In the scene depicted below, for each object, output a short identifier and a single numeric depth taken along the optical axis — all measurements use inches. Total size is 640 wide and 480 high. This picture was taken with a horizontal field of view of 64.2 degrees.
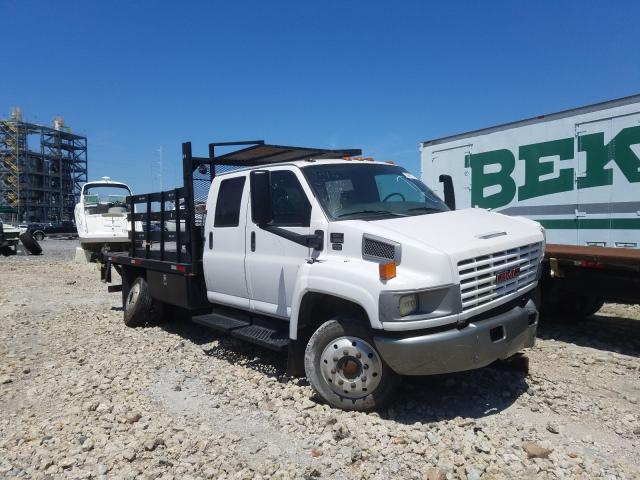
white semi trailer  235.8
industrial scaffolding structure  3203.7
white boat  596.1
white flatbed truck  143.9
